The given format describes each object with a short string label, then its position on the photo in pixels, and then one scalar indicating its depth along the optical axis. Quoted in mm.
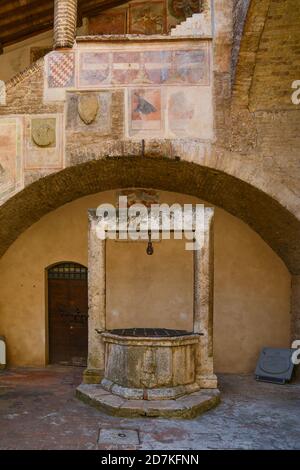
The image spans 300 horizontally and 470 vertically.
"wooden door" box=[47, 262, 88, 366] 9414
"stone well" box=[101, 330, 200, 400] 6328
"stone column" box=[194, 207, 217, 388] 6797
